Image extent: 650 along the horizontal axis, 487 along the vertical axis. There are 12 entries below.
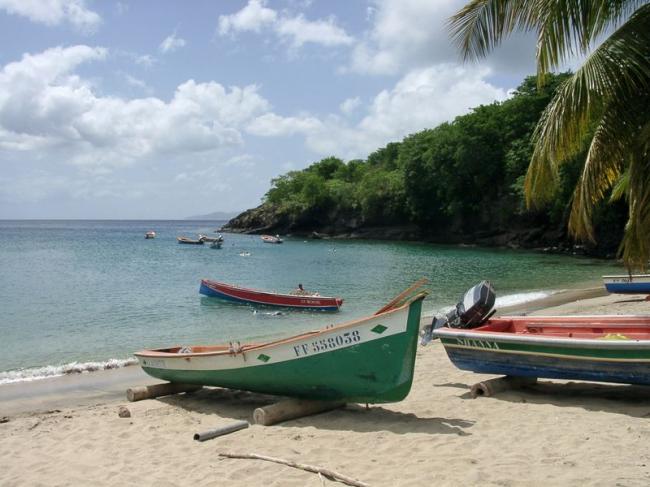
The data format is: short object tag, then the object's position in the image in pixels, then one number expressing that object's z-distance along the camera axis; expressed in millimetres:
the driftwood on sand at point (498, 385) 8250
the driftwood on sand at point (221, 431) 7141
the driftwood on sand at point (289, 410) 7520
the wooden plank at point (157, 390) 9583
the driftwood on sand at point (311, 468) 5277
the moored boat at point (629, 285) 19484
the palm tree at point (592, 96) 7371
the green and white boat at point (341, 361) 6980
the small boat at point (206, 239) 67938
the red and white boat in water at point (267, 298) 22047
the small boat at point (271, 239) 69688
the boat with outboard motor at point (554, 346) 7121
